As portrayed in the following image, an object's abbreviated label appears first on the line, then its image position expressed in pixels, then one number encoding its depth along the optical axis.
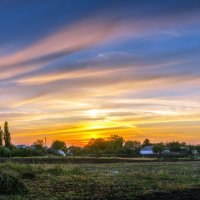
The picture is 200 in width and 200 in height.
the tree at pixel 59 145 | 135.72
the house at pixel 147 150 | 113.00
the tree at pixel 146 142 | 135.45
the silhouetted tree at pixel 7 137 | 93.02
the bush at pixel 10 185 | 17.10
